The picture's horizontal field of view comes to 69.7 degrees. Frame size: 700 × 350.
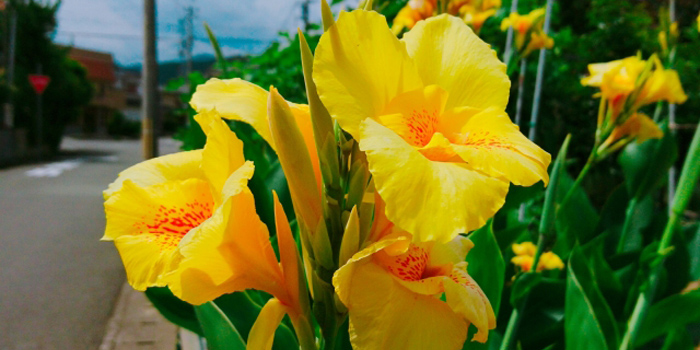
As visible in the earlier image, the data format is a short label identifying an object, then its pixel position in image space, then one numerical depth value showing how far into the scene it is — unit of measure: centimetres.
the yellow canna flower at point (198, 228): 39
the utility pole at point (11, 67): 1201
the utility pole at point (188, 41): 1985
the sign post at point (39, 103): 1220
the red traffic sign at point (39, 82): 1212
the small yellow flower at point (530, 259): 99
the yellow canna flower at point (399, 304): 36
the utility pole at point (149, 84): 284
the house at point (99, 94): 2817
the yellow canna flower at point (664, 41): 122
